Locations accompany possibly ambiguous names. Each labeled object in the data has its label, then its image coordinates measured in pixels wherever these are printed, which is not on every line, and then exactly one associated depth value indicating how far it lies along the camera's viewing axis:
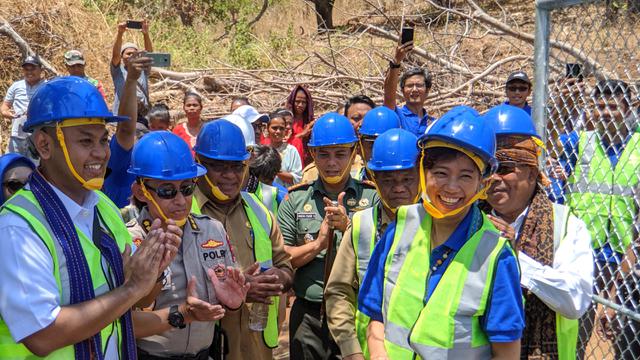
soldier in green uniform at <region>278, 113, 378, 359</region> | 4.38
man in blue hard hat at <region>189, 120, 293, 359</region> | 3.87
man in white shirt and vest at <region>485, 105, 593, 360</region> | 3.03
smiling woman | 2.55
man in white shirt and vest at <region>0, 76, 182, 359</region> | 2.36
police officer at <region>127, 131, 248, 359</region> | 3.40
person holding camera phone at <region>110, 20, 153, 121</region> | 6.17
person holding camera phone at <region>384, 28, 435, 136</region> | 6.57
